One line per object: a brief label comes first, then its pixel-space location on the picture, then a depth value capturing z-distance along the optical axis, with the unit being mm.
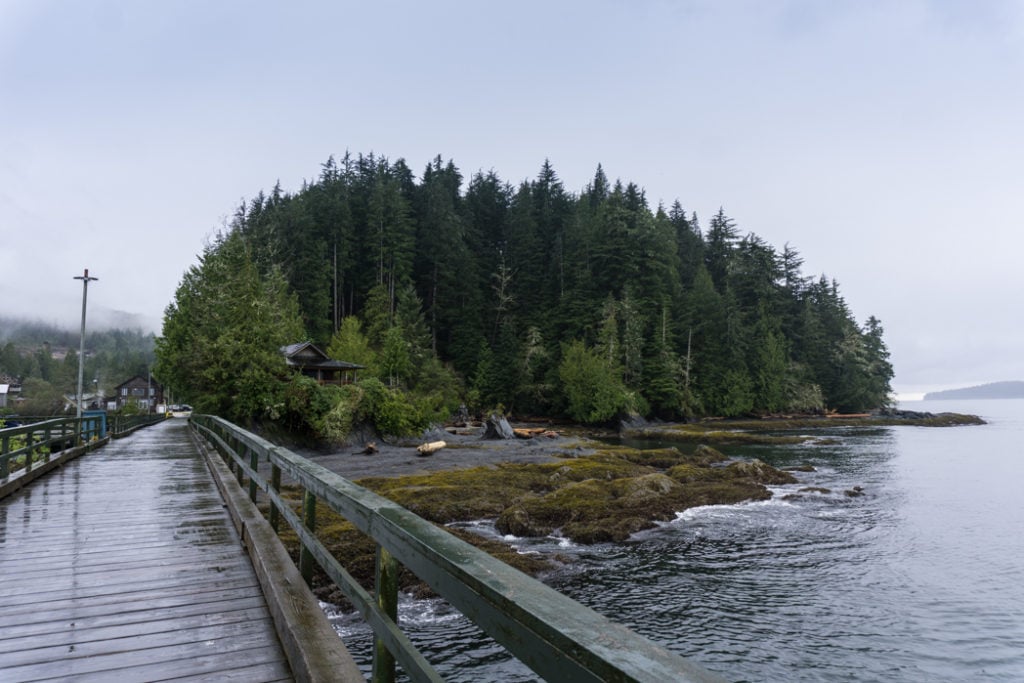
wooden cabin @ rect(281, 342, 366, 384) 46000
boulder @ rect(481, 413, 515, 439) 41156
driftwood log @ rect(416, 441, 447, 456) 29375
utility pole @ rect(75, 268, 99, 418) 25784
